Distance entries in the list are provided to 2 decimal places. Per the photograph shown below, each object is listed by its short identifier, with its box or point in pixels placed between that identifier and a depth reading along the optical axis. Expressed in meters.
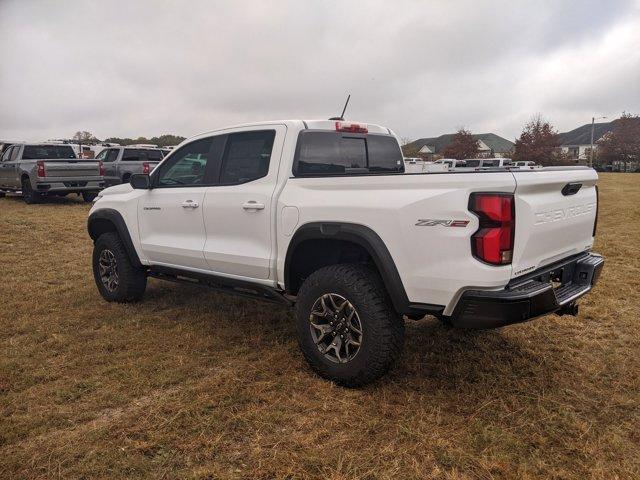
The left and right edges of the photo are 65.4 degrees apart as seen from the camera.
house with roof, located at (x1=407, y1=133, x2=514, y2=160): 82.25
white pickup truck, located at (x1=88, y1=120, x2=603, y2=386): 2.82
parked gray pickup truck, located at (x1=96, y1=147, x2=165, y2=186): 15.56
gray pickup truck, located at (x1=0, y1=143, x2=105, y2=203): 13.95
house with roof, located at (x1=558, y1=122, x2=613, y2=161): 79.19
